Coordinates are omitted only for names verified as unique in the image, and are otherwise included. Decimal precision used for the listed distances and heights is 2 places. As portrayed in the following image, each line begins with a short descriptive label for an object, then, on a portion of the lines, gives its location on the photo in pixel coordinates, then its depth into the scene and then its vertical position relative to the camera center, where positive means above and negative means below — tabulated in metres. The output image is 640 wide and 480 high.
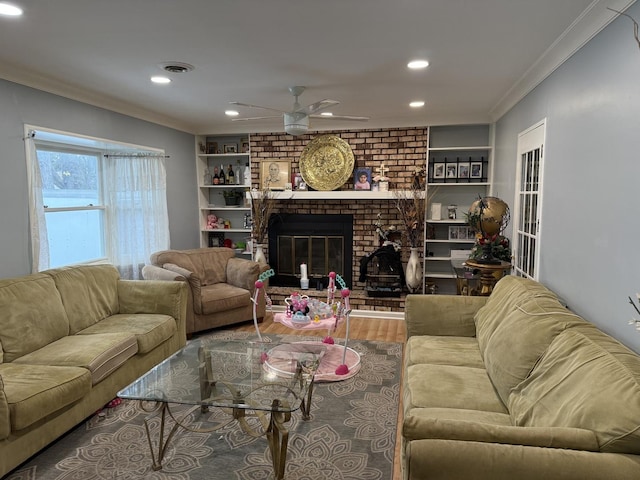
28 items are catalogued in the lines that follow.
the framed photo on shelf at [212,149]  5.93 +0.83
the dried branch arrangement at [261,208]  5.48 -0.01
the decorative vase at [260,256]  5.42 -0.65
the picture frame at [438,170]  5.26 +0.46
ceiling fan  3.51 +0.77
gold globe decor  3.21 -0.11
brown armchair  4.18 -0.83
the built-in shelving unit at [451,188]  5.18 +0.23
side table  3.20 -0.51
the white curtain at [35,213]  3.20 -0.04
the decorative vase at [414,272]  5.05 -0.80
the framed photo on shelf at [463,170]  5.21 +0.46
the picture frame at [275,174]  5.59 +0.45
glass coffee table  2.12 -1.03
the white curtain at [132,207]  4.48 +0.00
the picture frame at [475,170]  5.18 +0.46
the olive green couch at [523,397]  1.27 -0.76
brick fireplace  5.26 +0.54
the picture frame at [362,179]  5.32 +0.36
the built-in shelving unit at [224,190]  5.86 +0.24
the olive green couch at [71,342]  2.16 -0.93
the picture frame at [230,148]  5.91 +0.85
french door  3.08 +0.04
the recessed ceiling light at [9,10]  2.03 +0.99
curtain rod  4.45 +0.57
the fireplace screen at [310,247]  5.56 -0.54
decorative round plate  5.35 +0.58
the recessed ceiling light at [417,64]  2.87 +1.01
